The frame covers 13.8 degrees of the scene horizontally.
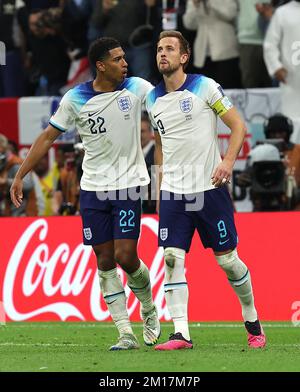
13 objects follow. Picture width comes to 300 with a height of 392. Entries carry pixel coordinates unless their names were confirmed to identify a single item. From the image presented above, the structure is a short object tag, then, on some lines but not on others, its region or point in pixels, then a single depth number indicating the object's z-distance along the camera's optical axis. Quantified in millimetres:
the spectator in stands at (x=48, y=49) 19609
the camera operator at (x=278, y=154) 15797
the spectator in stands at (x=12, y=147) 18034
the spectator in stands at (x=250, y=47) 17734
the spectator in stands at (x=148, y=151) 15698
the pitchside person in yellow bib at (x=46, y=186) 18125
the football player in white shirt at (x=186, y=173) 10586
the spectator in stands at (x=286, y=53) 17203
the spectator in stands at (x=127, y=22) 18391
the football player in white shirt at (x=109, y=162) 10961
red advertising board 14430
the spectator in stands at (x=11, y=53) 20219
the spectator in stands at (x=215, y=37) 17828
